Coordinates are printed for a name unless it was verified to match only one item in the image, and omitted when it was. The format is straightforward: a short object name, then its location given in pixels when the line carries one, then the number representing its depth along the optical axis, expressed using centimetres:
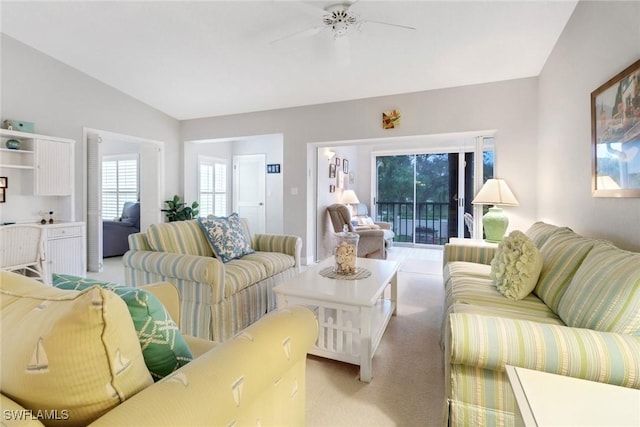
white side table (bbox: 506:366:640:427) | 68
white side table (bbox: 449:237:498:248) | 275
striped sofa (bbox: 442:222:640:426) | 93
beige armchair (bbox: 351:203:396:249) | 537
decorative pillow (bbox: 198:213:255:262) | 257
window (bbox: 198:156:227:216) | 589
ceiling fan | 234
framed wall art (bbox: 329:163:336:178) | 540
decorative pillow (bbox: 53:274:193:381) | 75
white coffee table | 172
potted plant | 506
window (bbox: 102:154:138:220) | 607
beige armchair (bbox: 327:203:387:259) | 485
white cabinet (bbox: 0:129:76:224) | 338
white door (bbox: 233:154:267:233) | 645
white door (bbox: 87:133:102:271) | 409
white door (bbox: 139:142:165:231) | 500
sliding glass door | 603
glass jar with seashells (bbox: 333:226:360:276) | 224
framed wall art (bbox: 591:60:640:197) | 154
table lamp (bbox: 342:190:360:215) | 588
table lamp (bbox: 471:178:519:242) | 313
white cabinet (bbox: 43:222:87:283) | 335
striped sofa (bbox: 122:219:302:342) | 203
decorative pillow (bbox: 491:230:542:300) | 164
